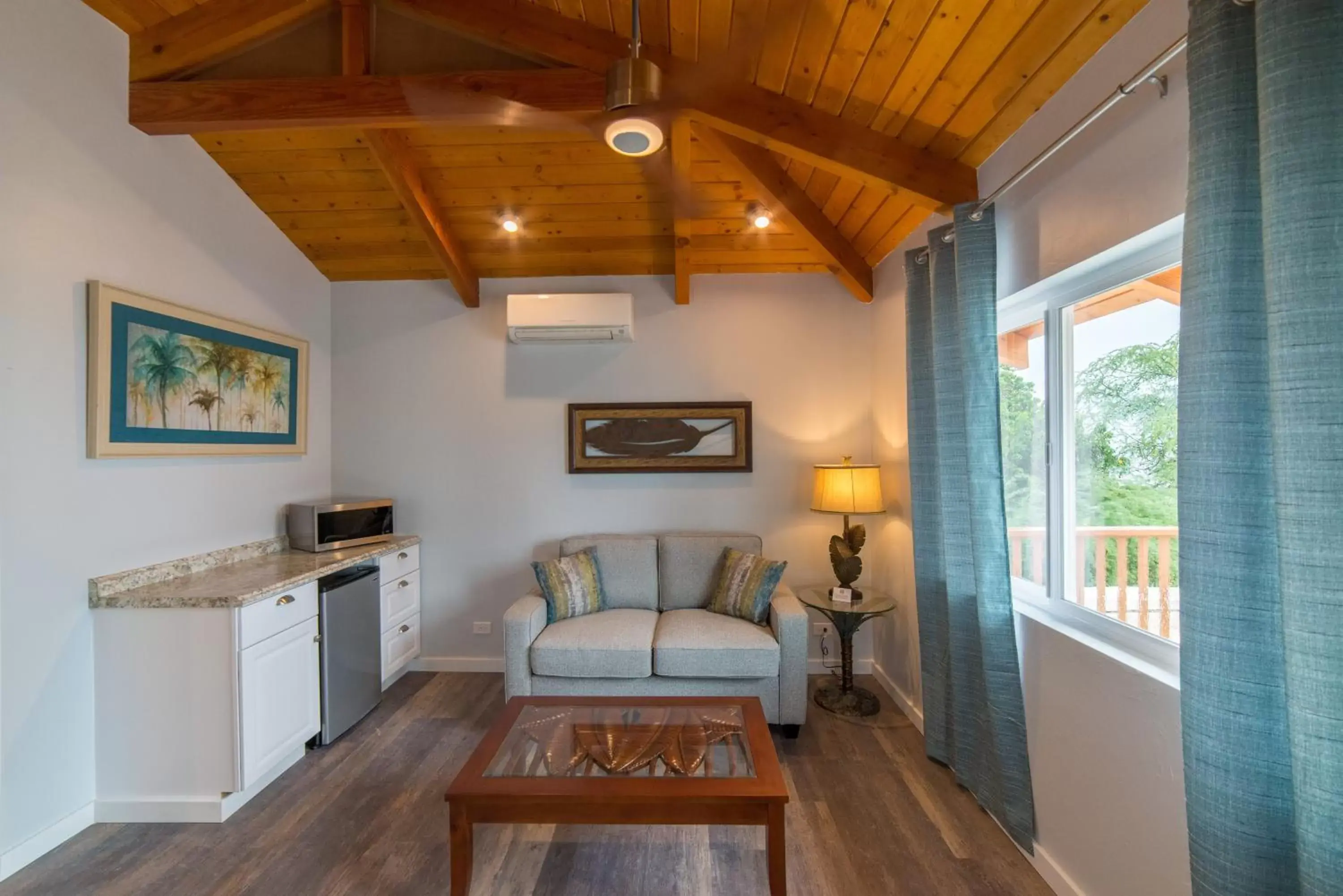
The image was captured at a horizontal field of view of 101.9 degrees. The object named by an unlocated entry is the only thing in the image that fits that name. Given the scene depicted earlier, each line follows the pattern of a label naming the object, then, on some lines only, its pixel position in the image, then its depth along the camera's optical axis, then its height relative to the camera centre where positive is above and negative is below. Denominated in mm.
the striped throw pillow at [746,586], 2947 -742
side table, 2791 -957
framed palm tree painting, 2168 +372
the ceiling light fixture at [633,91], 1456 +977
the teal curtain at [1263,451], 943 -12
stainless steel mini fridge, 2631 -967
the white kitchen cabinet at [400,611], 3170 -932
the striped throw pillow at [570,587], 3010 -745
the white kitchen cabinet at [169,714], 2125 -989
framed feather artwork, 3541 +108
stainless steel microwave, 2998 -374
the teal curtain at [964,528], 1988 -321
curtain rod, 1307 +925
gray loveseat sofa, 2656 -1004
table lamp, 2973 -271
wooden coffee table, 1625 -1031
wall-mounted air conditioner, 3346 +884
